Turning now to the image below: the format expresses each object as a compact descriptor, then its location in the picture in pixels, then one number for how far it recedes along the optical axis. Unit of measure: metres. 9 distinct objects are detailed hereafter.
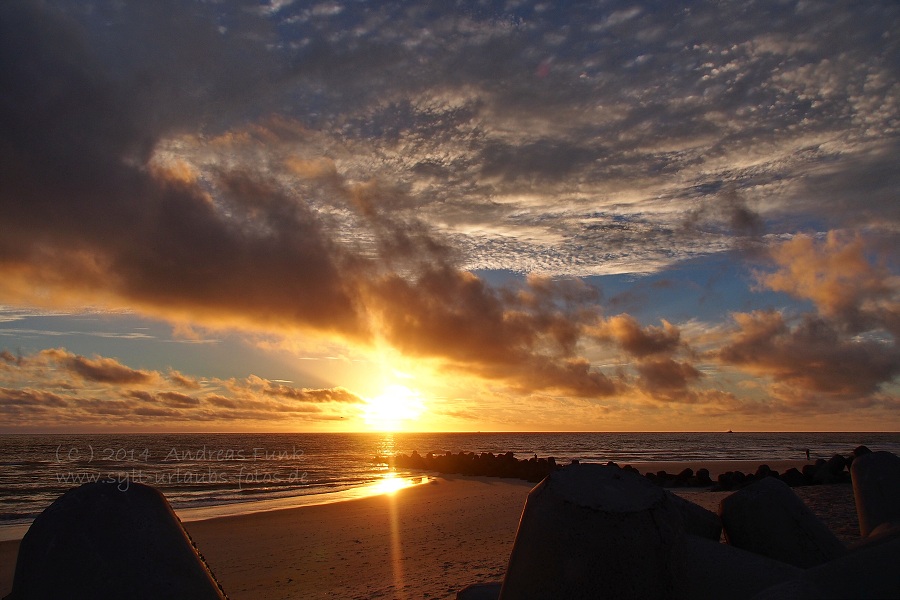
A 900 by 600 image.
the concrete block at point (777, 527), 5.55
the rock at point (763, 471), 18.20
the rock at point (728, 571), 4.38
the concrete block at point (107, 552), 3.54
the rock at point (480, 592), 4.77
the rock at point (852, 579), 2.75
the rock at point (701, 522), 5.91
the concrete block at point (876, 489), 6.18
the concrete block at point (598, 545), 3.07
